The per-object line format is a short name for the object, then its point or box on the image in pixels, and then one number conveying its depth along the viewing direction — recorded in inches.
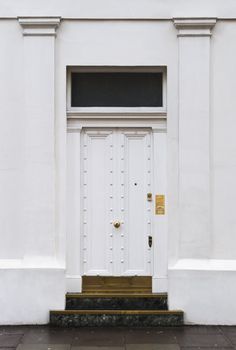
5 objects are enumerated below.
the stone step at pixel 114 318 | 382.3
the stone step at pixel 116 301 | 392.8
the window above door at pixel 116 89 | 409.7
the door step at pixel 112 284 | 404.2
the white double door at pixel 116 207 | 406.3
